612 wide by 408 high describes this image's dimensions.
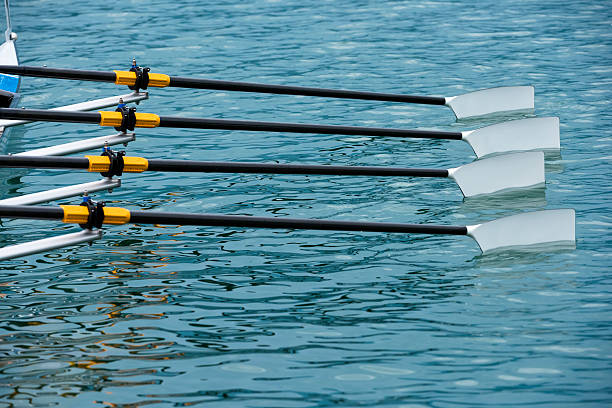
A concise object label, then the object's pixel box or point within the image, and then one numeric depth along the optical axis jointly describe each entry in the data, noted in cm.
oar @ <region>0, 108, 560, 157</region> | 1193
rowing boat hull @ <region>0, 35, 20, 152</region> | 1630
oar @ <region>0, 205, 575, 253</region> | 961
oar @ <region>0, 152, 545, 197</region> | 1071
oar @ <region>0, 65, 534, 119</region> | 1377
